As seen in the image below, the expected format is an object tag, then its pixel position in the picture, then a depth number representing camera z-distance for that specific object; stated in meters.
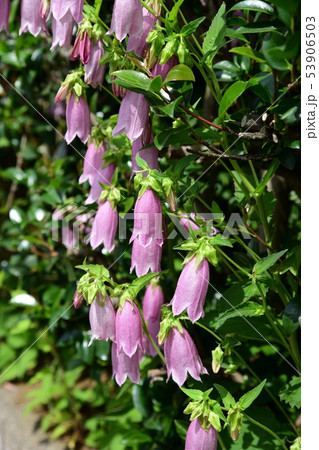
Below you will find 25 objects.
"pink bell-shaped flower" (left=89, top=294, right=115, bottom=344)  1.12
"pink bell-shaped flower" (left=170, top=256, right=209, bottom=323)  1.05
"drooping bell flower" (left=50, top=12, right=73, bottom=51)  1.17
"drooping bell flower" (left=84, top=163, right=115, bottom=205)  1.37
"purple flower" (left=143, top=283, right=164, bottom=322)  1.43
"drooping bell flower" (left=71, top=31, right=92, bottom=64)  1.13
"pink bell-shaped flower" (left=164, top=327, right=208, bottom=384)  1.14
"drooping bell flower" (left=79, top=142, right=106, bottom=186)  1.37
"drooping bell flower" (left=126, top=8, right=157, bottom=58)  1.08
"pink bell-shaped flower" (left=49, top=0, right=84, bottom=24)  1.10
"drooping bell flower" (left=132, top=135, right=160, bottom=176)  1.17
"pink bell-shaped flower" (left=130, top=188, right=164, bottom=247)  1.09
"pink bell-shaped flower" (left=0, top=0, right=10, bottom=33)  1.31
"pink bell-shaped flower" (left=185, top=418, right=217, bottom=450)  1.07
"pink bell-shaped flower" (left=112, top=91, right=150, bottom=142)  1.10
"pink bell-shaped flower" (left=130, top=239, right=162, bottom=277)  1.15
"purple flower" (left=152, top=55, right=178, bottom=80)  1.07
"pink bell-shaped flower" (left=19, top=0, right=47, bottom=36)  1.28
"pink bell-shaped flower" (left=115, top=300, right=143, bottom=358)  1.13
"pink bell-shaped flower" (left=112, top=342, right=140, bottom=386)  1.19
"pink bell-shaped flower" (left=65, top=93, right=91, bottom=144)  1.28
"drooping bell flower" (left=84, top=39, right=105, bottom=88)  1.16
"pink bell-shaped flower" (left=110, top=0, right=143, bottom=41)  1.03
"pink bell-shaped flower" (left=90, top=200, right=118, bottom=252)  1.28
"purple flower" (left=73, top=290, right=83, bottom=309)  1.12
